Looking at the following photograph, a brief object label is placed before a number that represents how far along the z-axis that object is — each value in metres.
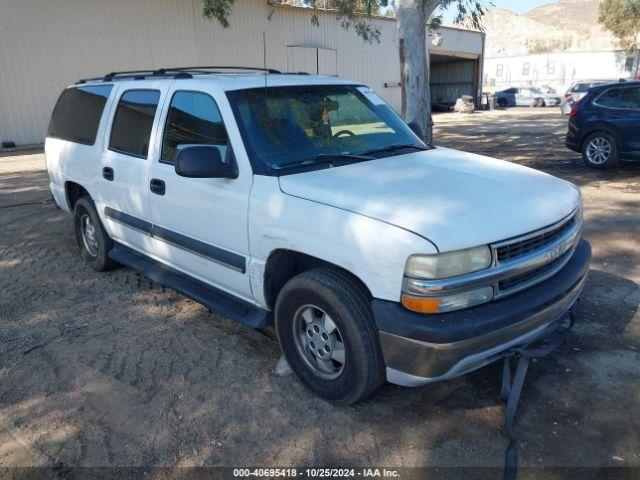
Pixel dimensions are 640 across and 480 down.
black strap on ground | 2.71
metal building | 17.05
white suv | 2.66
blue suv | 10.05
